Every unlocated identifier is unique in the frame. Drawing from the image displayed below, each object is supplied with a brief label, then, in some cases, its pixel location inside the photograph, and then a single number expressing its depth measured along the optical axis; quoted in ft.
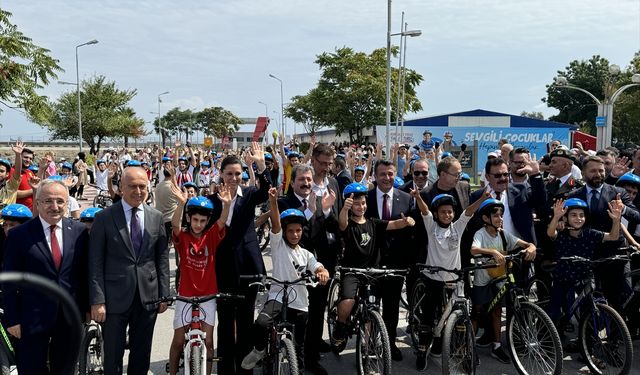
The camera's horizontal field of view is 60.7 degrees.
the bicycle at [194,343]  13.51
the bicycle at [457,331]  15.39
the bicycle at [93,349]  14.73
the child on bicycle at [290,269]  15.03
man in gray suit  13.48
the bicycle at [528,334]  15.87
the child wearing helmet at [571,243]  17.87
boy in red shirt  14.62
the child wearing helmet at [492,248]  17.88
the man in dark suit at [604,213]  18.67
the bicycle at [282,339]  13.69
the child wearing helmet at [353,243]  16.74
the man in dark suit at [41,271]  12.59
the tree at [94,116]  155.74
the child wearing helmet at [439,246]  17.60
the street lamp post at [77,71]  111.96
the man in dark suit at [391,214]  18.53
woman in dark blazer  15.88
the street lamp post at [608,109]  69.26
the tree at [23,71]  52.29
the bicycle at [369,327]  15.28
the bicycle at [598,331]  16.56
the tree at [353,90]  142.82
